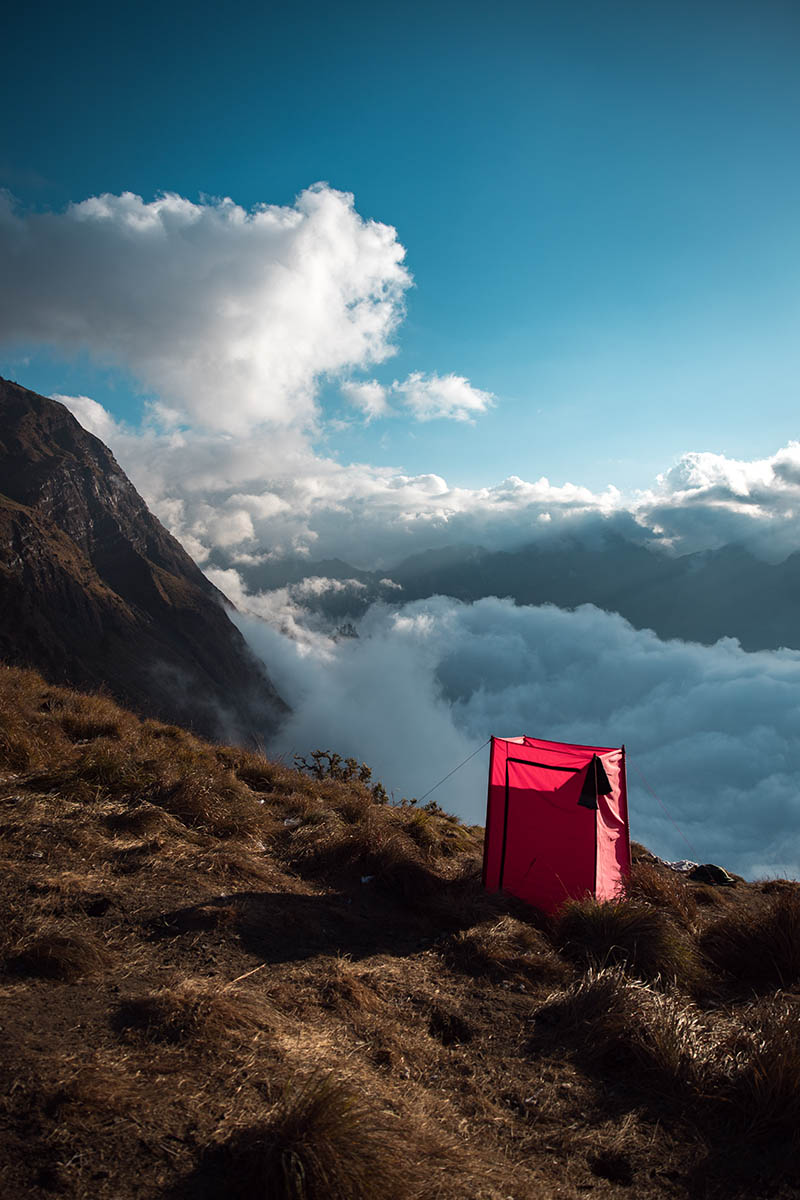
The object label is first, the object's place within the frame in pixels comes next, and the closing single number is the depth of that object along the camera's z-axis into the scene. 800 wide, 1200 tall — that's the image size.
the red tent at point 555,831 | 7.67
